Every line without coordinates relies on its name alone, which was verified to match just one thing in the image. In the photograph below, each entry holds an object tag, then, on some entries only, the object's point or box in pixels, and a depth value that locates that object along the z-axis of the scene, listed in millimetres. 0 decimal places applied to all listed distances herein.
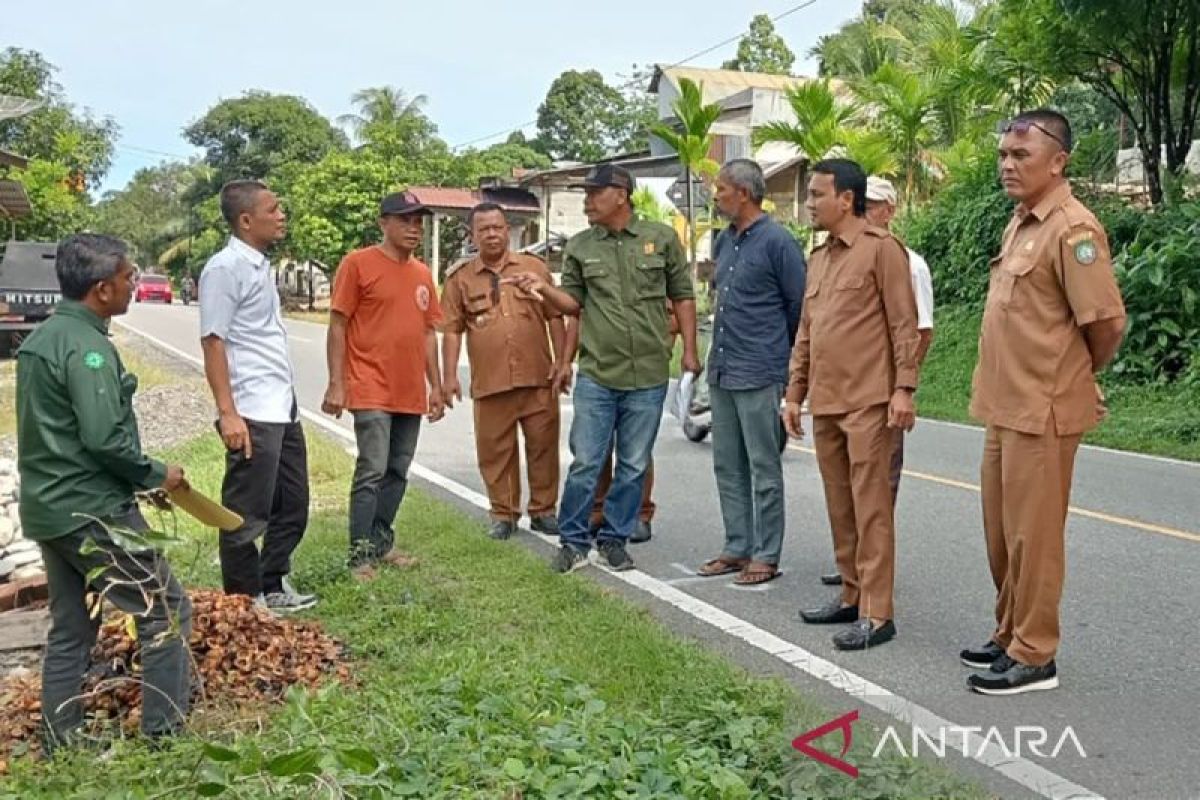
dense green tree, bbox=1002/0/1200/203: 13492
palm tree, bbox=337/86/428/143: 47938
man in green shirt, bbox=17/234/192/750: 3584
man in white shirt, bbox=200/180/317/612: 4859
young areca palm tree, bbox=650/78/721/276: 18703
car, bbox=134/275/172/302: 55938
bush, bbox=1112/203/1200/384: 12820
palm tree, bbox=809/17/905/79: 23531
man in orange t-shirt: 5781
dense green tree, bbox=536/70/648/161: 64625
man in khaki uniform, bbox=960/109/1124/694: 3973
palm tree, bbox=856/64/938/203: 18672
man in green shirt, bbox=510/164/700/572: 5934
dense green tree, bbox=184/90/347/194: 53812
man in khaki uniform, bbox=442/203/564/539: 6500
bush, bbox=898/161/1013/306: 16609
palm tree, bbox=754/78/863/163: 18766
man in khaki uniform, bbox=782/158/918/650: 4742
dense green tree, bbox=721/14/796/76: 56219
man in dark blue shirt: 5516
